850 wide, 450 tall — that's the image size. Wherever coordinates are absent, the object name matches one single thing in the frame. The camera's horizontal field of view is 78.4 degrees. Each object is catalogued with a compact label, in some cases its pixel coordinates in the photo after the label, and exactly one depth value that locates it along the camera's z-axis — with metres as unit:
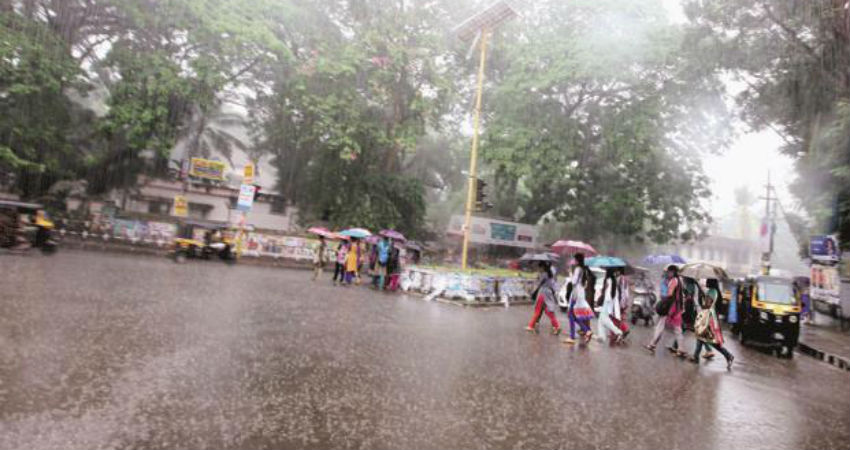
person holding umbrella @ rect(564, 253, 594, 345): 10.19
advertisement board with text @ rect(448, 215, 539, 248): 31.41
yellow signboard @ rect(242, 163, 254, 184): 20.19
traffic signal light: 16.06
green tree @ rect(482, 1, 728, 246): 25.28
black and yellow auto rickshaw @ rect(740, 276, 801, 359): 12.14
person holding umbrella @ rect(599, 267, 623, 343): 10.72
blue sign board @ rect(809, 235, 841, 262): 18.80
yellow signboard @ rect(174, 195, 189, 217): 24.92
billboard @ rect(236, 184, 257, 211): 20.19
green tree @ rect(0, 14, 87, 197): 18.78
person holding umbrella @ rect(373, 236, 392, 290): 17.53
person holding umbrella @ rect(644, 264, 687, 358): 10.16
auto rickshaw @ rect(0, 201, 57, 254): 15.62
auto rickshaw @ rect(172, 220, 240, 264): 20.45
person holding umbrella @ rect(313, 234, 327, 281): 18.14
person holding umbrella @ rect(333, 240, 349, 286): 17.91
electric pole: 31.09
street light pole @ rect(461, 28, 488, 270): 16.52
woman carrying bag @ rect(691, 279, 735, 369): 9.59
